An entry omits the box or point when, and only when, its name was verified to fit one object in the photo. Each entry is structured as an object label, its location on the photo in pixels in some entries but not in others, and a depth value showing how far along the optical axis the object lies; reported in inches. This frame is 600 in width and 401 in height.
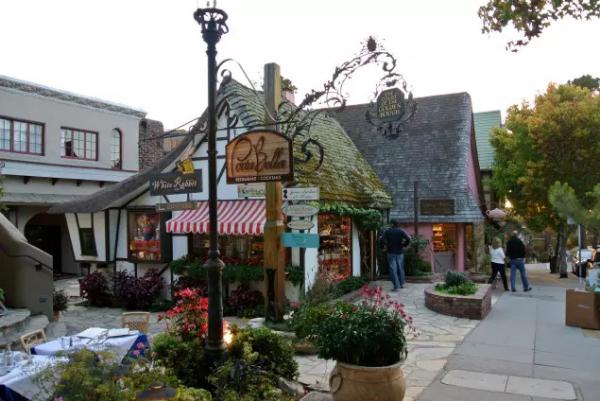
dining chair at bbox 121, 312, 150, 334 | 284.2
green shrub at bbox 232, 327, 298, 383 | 222.7
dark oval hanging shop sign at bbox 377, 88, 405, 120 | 339.6
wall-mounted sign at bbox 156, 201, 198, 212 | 353.7
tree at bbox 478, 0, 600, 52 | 216.8
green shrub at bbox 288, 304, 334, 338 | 226.7
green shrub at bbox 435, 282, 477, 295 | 414.6
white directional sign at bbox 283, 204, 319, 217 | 318.8
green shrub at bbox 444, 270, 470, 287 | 431.2
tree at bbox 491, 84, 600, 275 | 685.3
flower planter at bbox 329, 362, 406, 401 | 190.9
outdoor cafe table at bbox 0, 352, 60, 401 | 174.6
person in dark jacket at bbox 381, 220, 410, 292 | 524.9
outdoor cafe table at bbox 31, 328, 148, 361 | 216.4
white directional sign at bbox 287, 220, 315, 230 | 323.3
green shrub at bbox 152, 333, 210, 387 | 205.6
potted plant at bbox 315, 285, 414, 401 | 191.5
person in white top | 530.3
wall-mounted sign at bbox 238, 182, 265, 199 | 333.4
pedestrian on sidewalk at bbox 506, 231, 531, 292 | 520.1
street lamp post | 203.2
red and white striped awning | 425.1
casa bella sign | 289.3
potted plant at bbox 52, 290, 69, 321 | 421.1
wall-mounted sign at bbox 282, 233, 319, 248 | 312.5
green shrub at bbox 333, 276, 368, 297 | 510.3
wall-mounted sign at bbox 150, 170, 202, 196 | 356.8
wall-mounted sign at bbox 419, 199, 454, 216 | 706.8
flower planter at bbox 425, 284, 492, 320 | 387.9
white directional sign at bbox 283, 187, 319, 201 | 317.7
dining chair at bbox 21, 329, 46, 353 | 236.8
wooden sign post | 340.2
